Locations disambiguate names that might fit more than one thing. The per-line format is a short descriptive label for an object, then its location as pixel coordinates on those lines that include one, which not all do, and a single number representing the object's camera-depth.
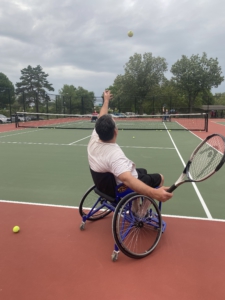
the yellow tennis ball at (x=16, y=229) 3.13
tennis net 25.25
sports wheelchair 2.56
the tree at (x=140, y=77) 43.98
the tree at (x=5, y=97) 24.88
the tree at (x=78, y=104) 33.03
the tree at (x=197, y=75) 40.56
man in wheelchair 2.33
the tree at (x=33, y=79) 59.00
